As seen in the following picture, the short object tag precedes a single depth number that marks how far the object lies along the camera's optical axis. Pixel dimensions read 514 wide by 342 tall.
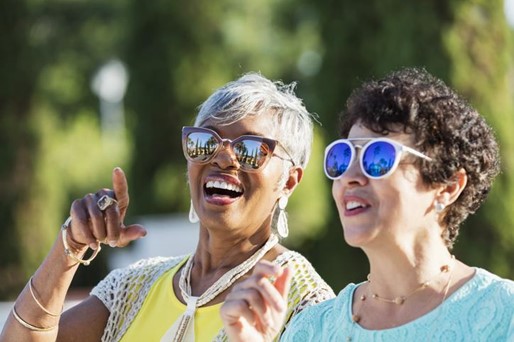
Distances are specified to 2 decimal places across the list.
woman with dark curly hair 2.35
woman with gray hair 3.16
